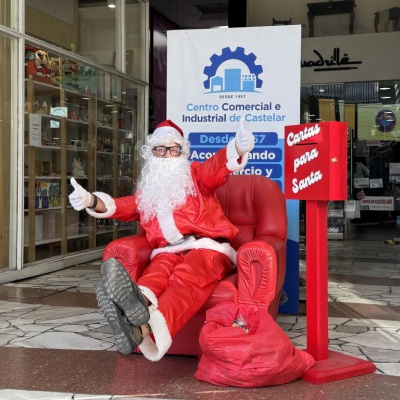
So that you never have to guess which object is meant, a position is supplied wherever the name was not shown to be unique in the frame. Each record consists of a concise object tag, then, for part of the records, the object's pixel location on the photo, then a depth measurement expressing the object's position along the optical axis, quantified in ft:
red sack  8.02
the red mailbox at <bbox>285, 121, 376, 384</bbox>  8.51
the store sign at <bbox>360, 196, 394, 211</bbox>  30.76
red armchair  9.20
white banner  12.84
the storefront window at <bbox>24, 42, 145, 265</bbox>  19.12
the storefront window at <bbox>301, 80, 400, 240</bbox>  30.50
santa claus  8.37
